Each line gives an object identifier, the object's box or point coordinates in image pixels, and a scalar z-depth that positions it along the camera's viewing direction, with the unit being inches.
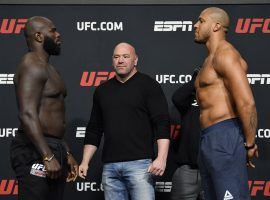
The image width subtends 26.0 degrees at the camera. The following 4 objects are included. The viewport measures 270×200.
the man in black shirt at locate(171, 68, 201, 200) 154.6
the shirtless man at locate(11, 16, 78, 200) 126.7
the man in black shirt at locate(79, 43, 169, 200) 144.8
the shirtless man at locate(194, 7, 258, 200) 121.6
